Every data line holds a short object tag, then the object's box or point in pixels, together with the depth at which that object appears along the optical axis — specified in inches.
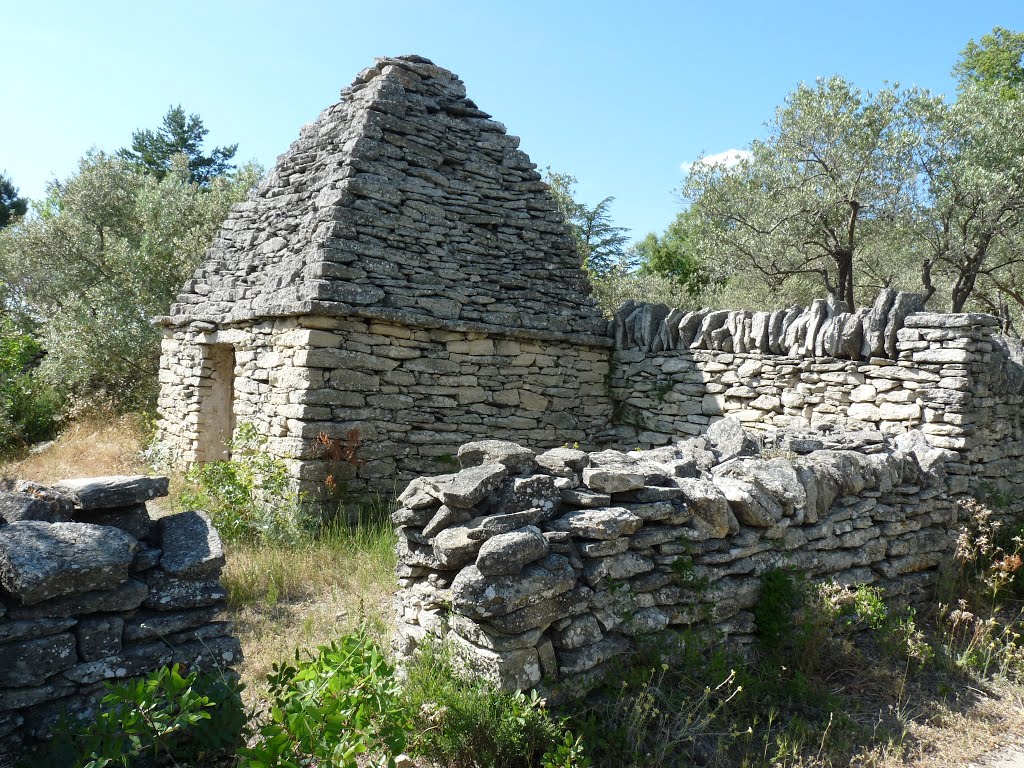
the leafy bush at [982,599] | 182.1
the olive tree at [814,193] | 512.1
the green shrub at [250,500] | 261.3
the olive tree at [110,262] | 481.7
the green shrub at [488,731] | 111.2
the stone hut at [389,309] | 276.4
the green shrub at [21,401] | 401.4
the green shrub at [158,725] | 92.6
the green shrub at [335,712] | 95.5
